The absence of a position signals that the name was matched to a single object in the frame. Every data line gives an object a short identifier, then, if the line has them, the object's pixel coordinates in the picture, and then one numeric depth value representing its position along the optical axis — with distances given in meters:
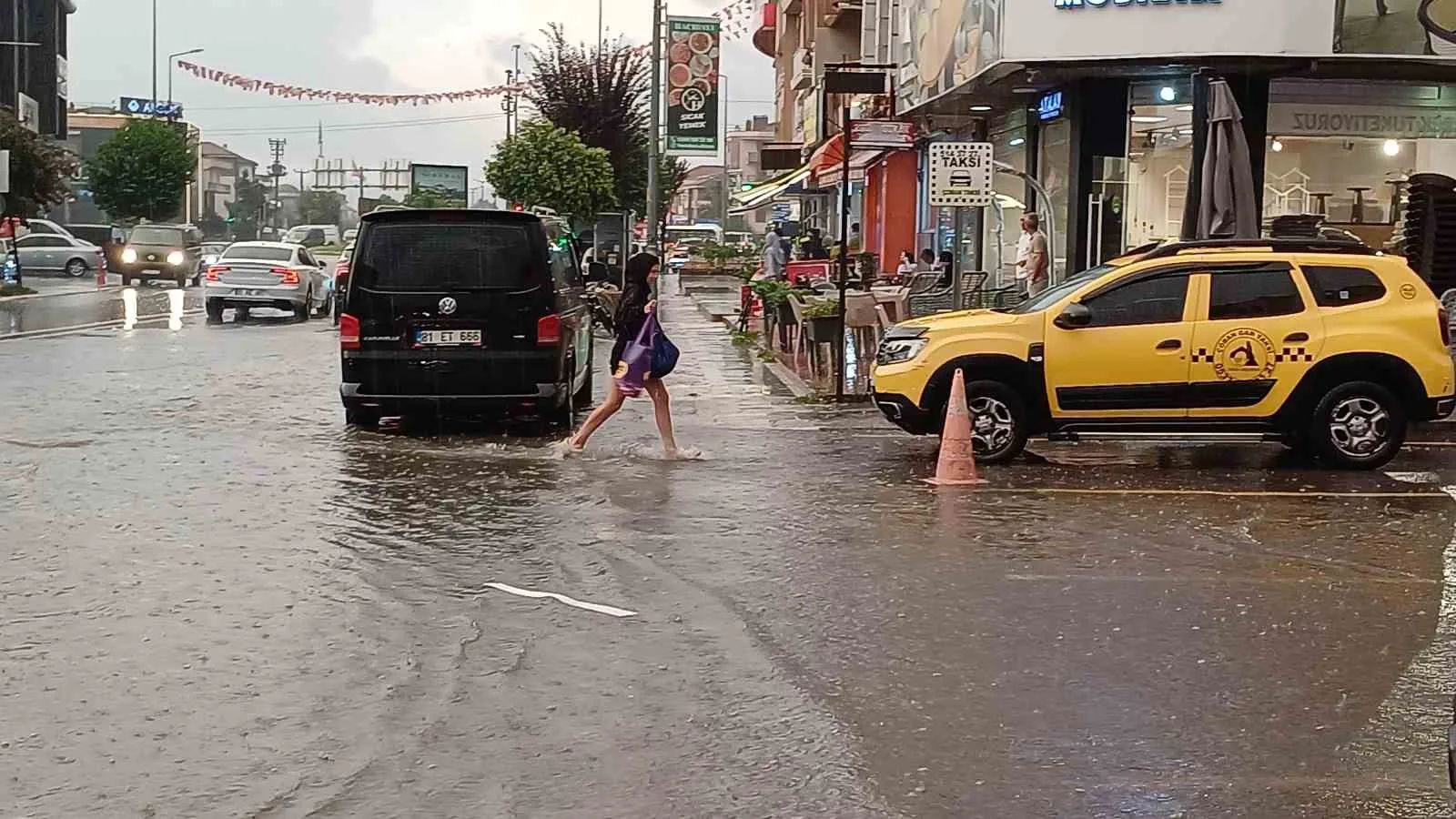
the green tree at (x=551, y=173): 41.06
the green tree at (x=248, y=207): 123.75
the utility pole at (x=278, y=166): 134.00
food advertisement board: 41.78
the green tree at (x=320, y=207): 147.50
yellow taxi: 12.45
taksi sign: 16.23
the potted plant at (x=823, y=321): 17.08
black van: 13.84
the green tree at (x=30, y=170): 43.97
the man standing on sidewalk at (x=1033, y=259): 20.69
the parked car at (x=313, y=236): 68.81
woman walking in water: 12.80
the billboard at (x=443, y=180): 57.25
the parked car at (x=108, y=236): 51.96
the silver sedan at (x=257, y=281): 30.11
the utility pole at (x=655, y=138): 37.12
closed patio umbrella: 16.34
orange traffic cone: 11.91
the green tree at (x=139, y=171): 70.56
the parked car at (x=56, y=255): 53.38
